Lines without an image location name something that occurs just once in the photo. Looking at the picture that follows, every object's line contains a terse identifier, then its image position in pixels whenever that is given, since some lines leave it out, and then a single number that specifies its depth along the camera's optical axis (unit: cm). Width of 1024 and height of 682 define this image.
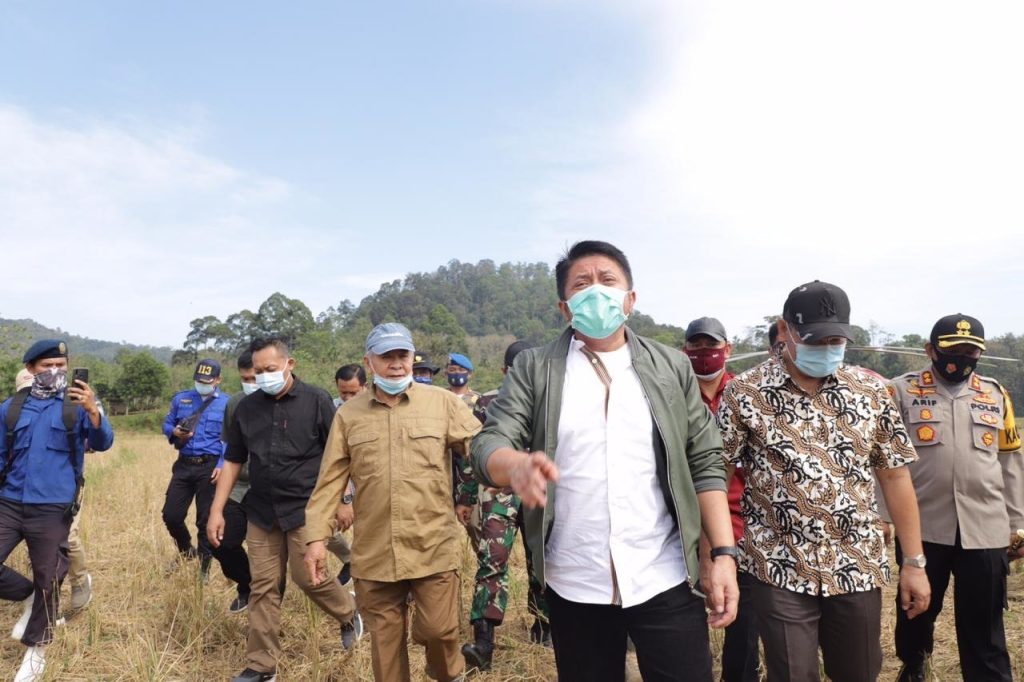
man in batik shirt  226
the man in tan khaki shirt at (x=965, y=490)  316
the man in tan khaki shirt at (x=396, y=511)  320
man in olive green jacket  205
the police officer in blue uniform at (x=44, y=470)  407
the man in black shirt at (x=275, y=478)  388
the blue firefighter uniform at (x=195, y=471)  578
